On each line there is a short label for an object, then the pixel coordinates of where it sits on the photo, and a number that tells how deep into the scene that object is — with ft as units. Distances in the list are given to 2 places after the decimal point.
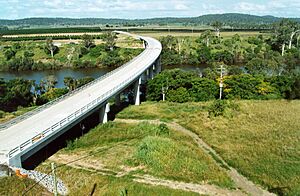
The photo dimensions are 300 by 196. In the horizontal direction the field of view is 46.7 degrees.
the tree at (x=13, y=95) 189.06
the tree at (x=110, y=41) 417.08
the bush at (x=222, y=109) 154.64
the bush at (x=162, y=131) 131.85
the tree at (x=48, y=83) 235.40
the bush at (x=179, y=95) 189.06
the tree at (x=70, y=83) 226.32
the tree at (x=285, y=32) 411.95
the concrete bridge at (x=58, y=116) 91.08
